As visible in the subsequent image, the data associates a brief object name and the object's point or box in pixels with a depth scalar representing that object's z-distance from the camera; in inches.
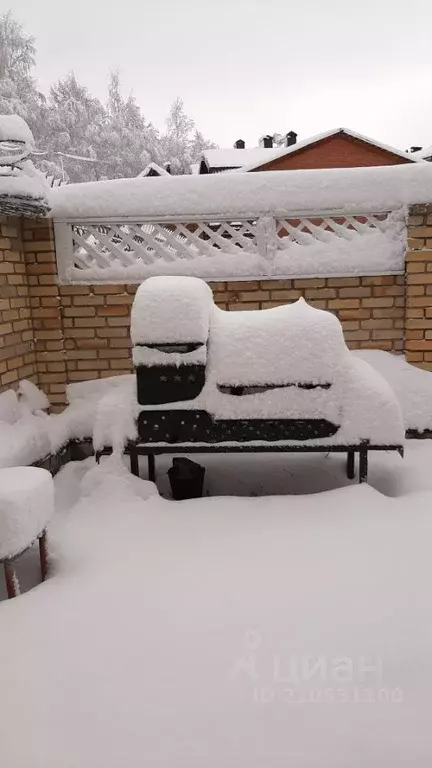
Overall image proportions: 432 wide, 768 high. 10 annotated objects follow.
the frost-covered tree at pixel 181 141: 1572.3
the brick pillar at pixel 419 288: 155.7
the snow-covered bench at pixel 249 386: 122.0
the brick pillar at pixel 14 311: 148.3
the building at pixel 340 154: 677.3
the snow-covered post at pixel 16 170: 133.2
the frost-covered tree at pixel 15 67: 993.5
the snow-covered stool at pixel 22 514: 86.3
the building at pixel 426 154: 749.3
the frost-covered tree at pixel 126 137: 1401.3
